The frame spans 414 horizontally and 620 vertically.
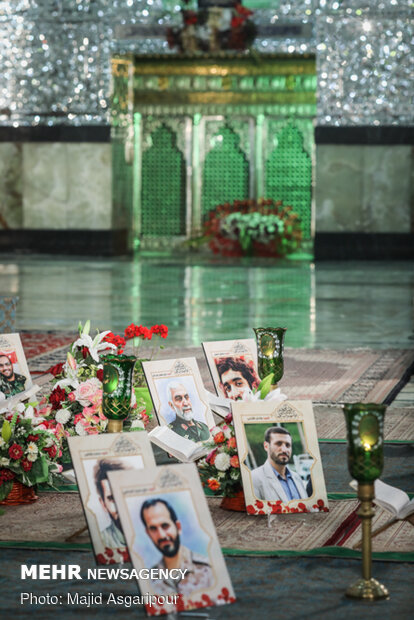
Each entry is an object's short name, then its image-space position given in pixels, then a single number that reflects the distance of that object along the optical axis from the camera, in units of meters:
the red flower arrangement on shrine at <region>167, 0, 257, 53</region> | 17.80
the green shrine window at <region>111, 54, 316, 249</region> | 19.61
